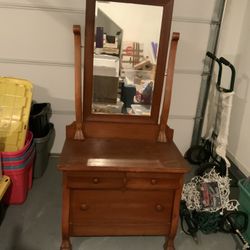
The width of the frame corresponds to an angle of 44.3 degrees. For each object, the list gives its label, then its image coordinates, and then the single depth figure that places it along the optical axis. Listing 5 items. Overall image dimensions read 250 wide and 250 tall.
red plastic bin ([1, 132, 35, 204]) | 1.89
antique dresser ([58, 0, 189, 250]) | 1.57
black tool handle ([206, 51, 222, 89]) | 2.26
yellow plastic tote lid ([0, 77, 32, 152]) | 1.90
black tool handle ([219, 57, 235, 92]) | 2.18
